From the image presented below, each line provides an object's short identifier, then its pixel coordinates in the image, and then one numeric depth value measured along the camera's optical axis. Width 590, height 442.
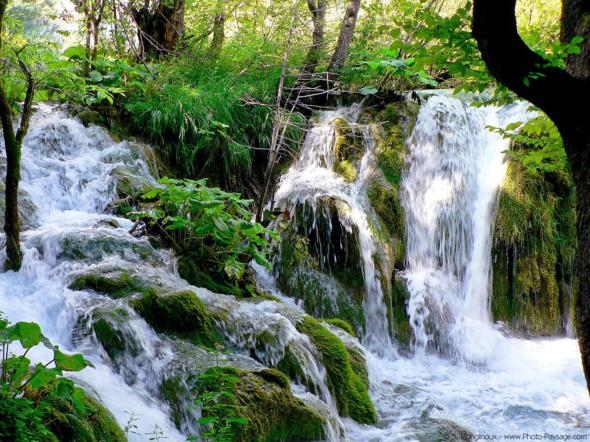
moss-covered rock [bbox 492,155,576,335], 7.88
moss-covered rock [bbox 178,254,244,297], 5.65
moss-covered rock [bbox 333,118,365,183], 8.68
